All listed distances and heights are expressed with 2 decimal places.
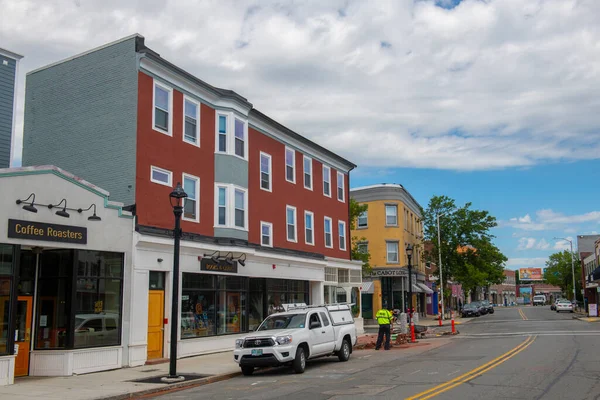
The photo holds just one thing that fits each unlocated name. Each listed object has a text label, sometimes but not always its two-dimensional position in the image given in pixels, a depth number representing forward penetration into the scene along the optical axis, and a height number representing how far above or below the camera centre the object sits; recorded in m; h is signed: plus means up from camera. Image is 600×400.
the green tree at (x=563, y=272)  95.44 +2.48
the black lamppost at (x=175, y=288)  15.45 +0.03
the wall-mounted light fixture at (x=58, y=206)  15.41 +2.24
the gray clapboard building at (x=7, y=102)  19.41 +6.14
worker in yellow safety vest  22.84 -1.49
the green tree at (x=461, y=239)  57.81 +4.60
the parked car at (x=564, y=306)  70.19 -2.32
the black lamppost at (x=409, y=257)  29.21 +0.34
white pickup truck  16.28 -1.45
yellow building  52.31 +4.06
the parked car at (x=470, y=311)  59.91 -2.41
